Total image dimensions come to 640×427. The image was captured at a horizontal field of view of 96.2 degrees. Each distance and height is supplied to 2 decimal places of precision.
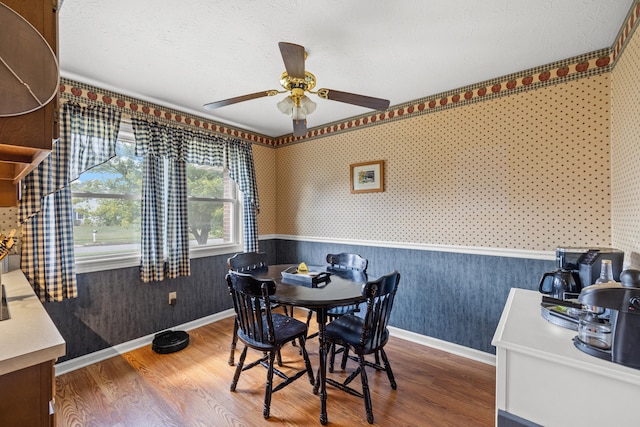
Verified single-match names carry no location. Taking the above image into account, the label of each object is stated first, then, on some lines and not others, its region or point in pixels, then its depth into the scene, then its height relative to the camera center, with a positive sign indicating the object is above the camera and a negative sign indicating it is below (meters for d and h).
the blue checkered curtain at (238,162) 3.31 +0.60
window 2.58 +0.01
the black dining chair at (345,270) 2.40 -0.58
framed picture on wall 3.22 +0.37
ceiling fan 1.83 +0.76
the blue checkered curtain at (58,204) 2.19 +0.07
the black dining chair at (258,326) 1.82 -0.79
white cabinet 0.90 -0.60
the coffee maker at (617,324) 0.90 -0.38
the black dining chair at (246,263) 2.53 -0.53
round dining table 1.83 -0.59
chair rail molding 2.31 -0.39
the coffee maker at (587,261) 1.53 -0.30
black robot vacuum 2.70 -1.26
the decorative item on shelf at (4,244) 1.34 -0.15
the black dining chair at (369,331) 1.81 -0.86
